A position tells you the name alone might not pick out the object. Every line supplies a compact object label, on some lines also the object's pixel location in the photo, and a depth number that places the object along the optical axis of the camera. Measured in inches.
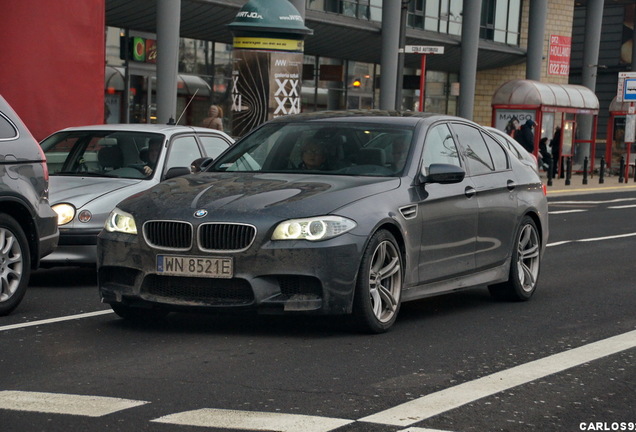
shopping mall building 826.2
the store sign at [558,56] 1948.8
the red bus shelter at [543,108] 1512.1
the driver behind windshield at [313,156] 360.8
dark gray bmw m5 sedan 311.9
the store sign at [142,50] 1365.7
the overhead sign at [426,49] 992.9
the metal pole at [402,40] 1124.5
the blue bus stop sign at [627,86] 1652.3
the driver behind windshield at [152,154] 478.5
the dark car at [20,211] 360.5
